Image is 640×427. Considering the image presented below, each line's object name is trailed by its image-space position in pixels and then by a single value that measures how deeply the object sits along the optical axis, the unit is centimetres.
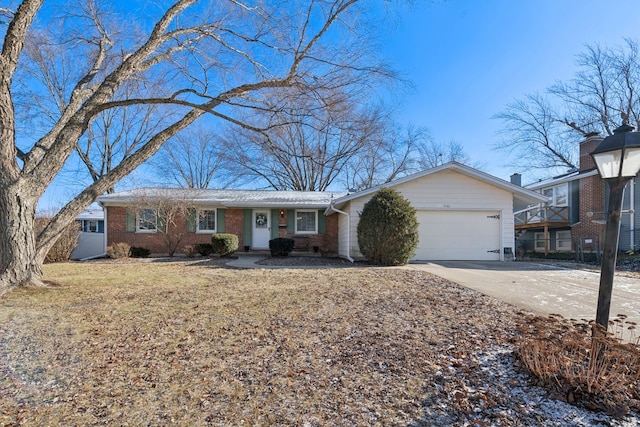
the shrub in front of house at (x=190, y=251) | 1231
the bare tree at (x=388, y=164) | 2373
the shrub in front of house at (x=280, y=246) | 1239
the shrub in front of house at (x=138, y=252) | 1222
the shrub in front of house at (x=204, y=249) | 1238
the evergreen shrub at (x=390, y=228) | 874
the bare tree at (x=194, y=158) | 2270
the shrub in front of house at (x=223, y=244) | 1159
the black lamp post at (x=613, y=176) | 255
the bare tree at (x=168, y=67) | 516
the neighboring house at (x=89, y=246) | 1318
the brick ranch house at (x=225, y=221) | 1306
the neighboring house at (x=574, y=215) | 1384
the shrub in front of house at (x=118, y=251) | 1157
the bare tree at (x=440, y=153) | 2666
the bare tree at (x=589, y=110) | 1964
